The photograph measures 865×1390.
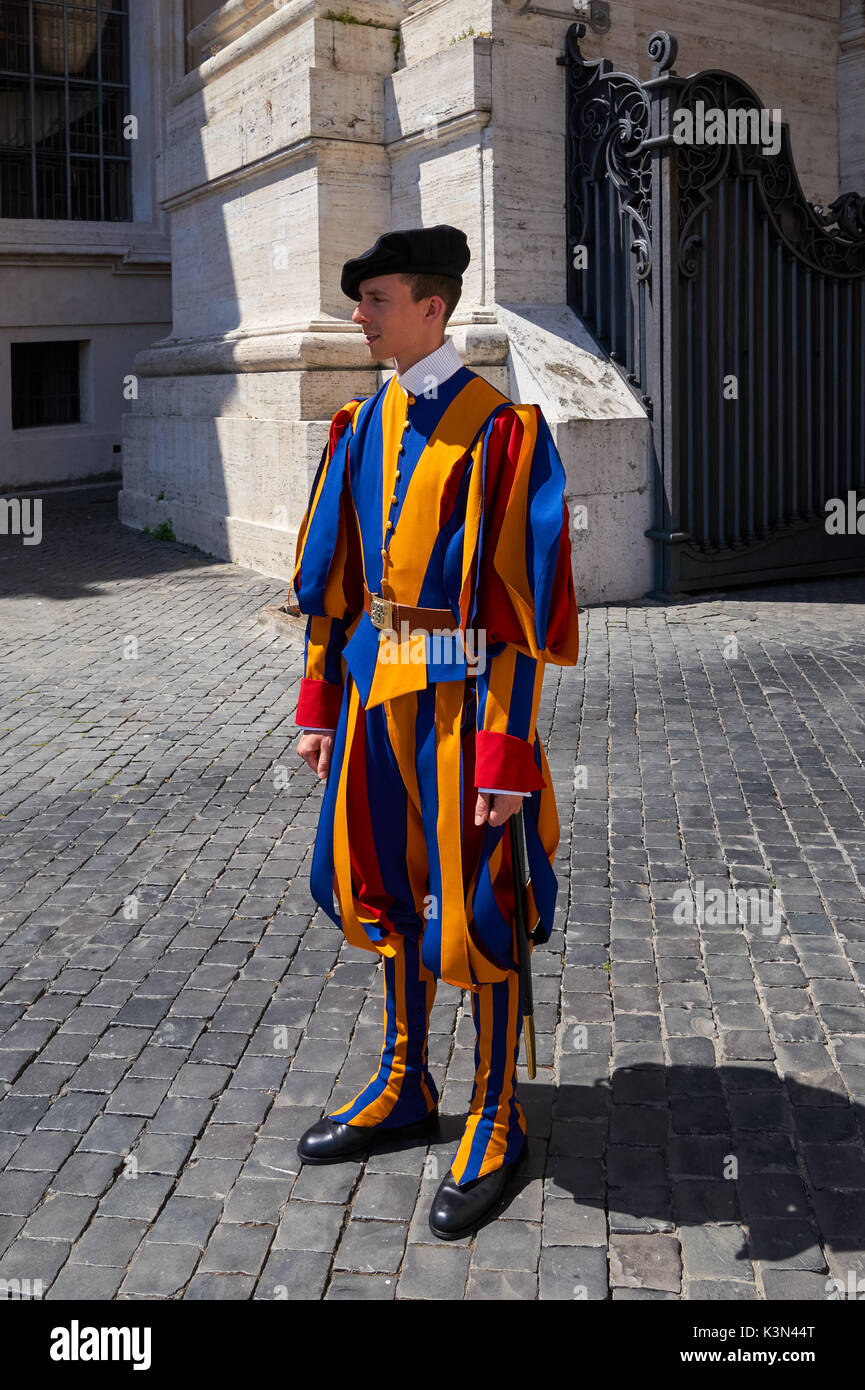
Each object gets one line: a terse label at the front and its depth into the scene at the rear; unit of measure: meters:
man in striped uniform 2.74
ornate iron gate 9.15
